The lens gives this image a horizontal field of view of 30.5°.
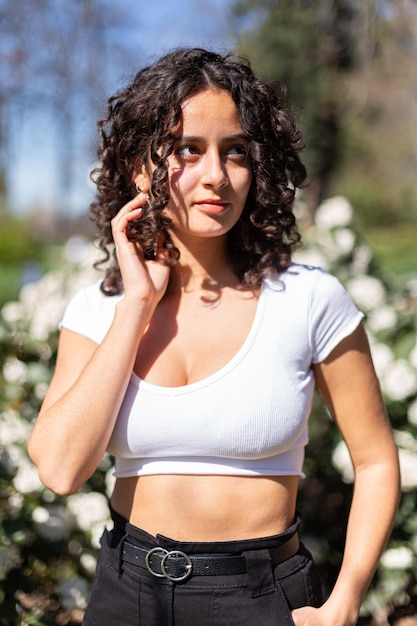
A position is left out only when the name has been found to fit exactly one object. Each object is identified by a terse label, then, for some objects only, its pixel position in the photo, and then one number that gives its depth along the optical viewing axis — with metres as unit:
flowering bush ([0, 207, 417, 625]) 2.44
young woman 1.50
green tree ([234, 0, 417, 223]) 5.85
